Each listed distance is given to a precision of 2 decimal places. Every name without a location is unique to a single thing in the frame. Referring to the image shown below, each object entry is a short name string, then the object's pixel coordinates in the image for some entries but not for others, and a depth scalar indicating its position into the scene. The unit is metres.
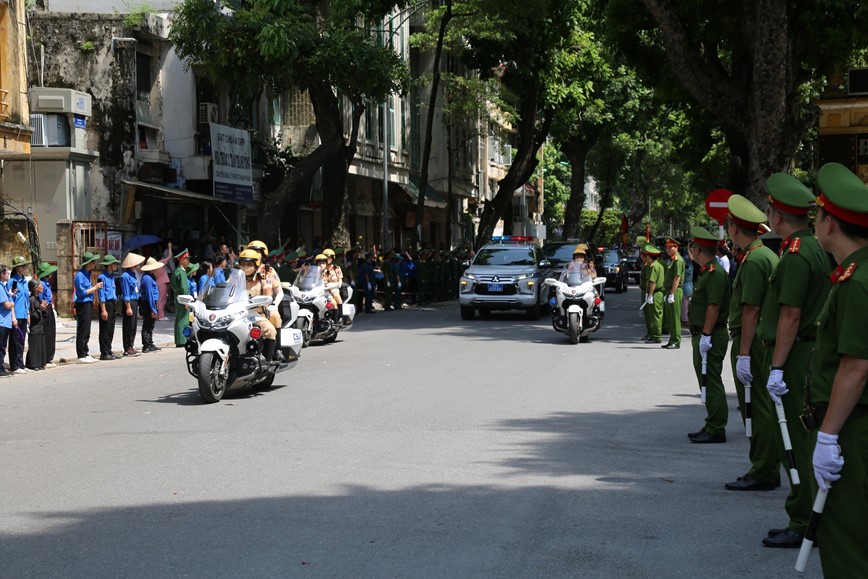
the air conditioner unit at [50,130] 26.14
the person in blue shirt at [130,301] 19.08
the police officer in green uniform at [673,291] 18.55
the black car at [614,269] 44.44
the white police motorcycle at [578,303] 20.58
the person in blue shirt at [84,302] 18.12
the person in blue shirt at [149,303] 19.72
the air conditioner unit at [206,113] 31.77
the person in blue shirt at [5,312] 15.90
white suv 26.58
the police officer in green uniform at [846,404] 4.40
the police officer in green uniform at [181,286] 19.95
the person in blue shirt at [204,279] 13.27
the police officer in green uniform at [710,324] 9.52
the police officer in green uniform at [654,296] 20.36
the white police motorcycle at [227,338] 12.66
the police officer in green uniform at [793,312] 6.21
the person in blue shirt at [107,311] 18.53
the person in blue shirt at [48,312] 17.34
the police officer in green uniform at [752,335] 7.45
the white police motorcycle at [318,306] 20.16
